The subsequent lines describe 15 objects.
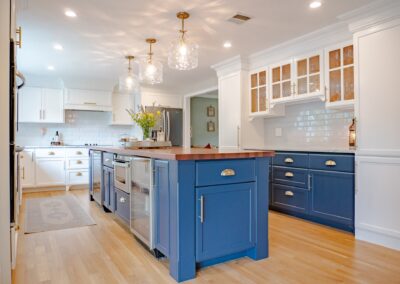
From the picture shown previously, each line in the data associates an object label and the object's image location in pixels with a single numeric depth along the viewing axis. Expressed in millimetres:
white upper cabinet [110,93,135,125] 6641
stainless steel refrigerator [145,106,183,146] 6684
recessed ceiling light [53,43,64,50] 3779
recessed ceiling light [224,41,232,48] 3767
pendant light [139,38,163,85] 3615
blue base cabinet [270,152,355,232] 2959
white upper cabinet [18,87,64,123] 5582
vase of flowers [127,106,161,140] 3213
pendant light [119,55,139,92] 4171
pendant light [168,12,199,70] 2908
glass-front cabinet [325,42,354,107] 3111
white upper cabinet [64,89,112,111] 6000
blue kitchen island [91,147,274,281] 1943
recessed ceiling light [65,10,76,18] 2807
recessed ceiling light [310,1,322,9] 2666
